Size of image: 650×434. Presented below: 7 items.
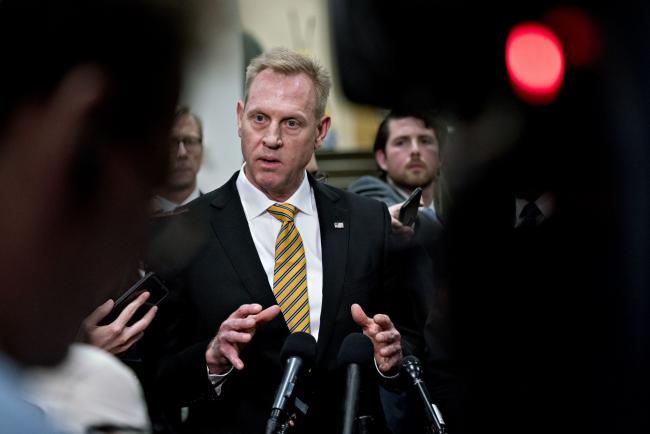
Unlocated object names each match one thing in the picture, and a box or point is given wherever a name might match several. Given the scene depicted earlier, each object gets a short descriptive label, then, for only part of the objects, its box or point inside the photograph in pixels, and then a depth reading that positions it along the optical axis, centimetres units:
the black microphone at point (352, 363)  274
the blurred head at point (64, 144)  95
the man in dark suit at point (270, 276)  340
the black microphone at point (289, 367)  279
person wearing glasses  421
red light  164
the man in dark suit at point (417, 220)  390
